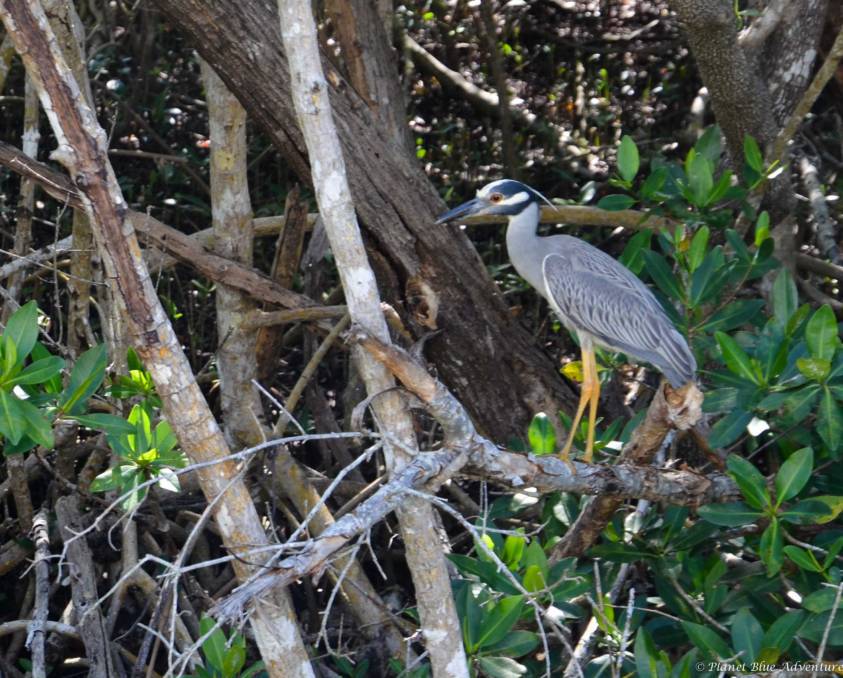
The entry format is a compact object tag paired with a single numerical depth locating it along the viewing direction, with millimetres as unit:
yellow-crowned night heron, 7309
